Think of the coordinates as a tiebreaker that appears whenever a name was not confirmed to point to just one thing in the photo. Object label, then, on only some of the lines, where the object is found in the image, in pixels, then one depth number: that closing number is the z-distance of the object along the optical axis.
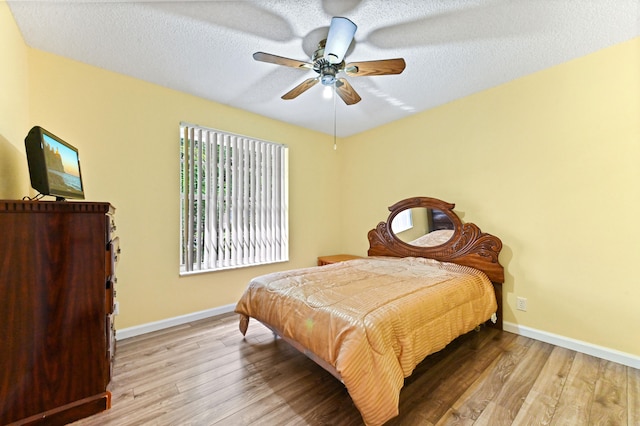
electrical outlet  2.48
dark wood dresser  1.06
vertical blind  2.86
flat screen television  1.30
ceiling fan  1.62
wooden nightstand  3.74
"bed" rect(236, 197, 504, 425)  1.38
